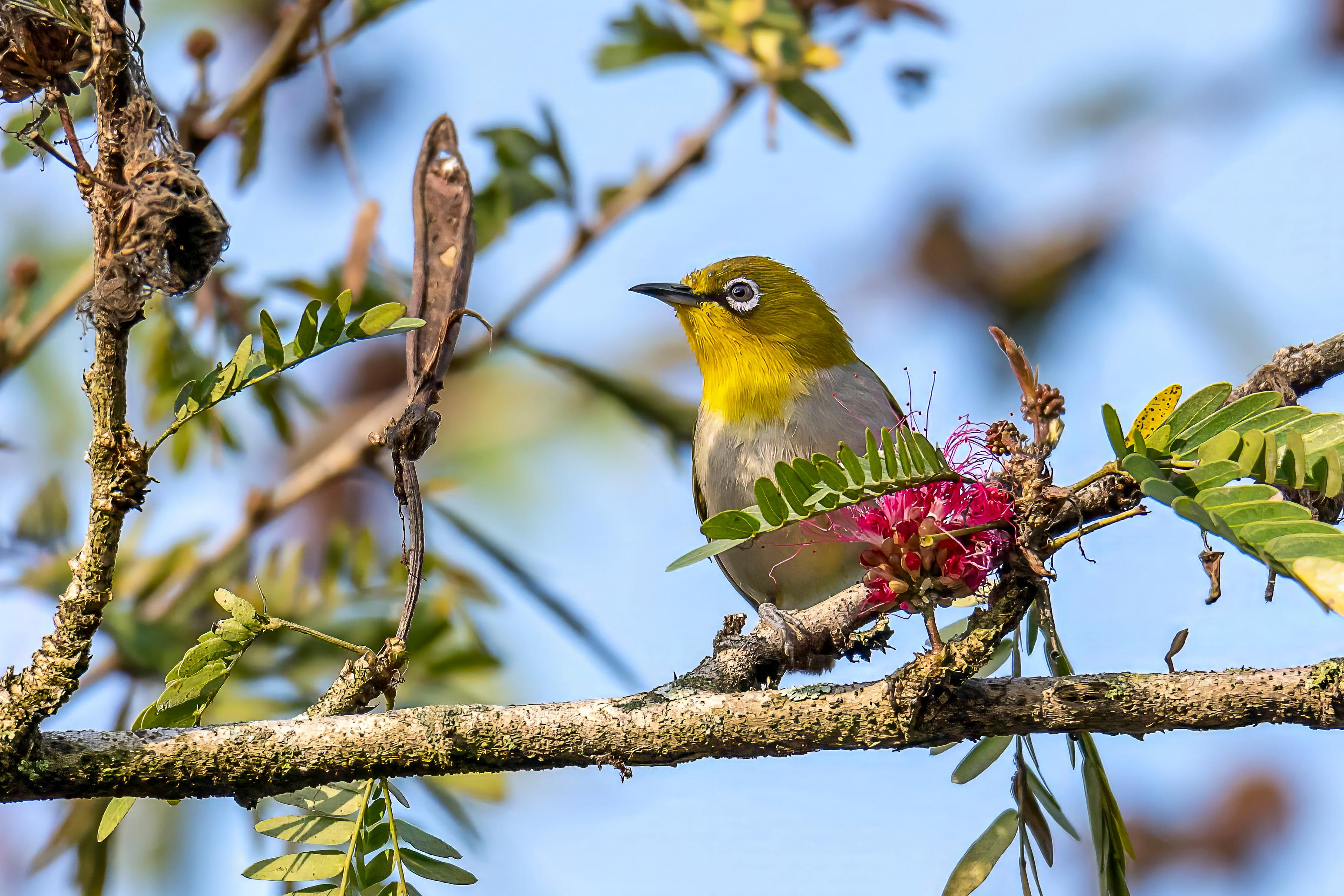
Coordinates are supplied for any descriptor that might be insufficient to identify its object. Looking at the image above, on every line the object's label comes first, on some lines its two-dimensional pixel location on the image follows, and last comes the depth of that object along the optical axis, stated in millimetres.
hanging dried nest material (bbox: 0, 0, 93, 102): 3775
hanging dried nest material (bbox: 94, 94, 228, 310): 3648
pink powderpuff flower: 4062
